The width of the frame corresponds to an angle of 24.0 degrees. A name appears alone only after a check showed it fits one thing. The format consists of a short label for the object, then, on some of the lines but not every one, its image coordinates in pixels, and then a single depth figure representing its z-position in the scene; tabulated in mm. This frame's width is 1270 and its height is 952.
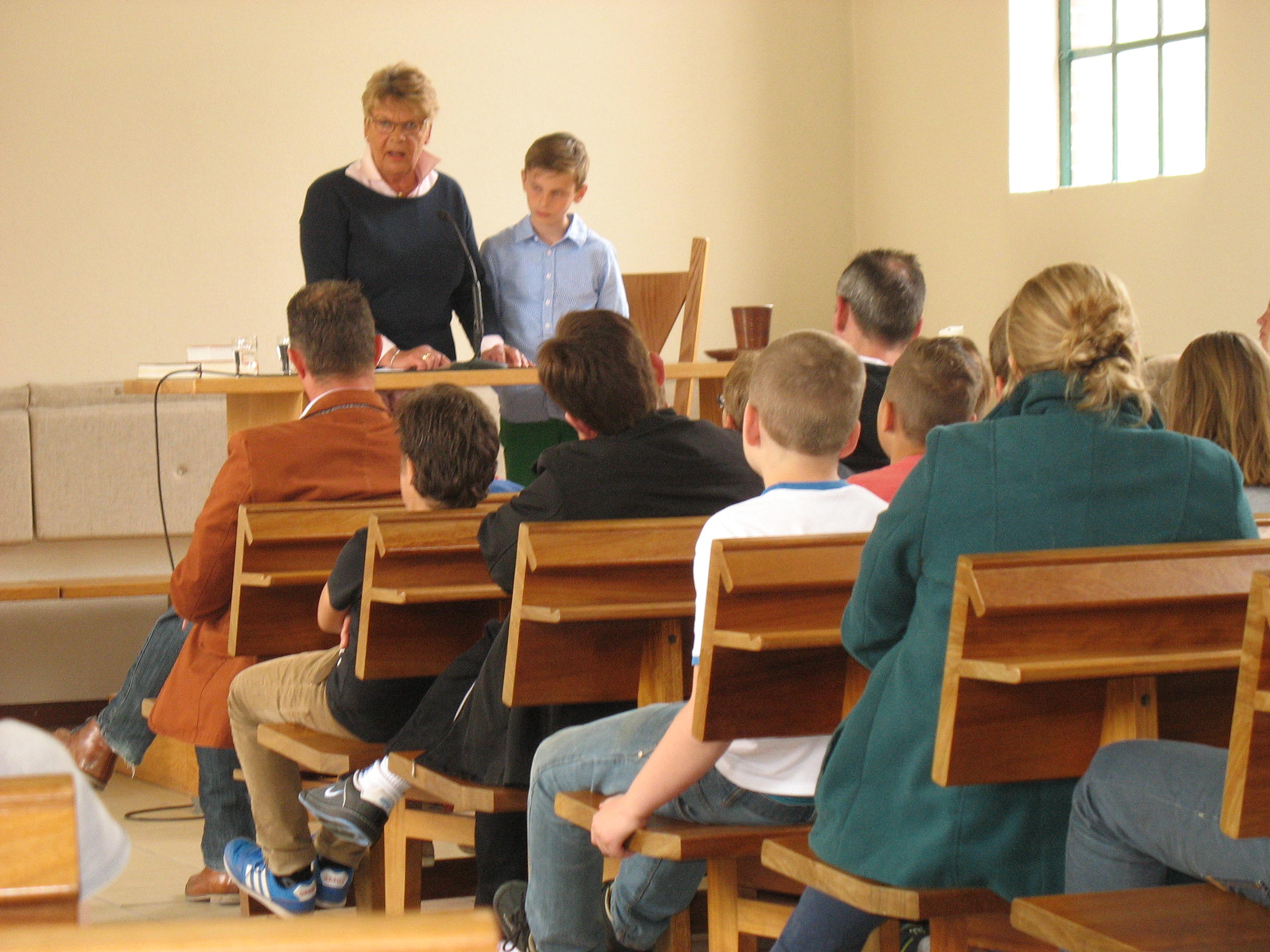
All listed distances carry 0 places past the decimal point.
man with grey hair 6316
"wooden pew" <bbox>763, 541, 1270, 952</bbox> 3031
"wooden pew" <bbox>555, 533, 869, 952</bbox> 3652
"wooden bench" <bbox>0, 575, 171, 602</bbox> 9866
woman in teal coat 3332
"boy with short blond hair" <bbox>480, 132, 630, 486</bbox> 8388
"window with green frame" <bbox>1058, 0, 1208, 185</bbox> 10999
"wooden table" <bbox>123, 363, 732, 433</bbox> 6791
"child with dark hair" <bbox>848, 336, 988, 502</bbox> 4944
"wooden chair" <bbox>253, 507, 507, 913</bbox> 4715
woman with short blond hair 7783
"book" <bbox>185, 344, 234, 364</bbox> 8001
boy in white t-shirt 3899
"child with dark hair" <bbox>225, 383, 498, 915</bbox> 5176
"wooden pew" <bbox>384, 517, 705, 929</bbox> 4170
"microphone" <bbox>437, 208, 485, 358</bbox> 7825
